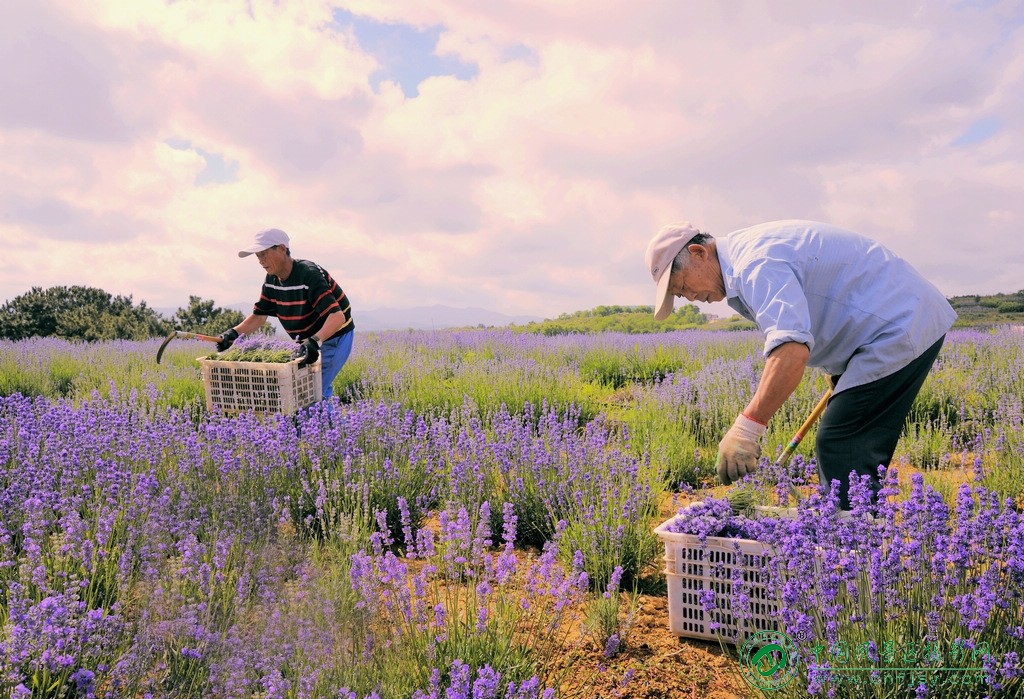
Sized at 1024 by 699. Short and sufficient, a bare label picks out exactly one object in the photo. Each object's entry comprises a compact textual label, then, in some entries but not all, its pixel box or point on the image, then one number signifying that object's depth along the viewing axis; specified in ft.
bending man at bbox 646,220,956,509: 8.82
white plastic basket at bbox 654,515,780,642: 8.00
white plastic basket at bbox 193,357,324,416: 16.34
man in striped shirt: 16.21
